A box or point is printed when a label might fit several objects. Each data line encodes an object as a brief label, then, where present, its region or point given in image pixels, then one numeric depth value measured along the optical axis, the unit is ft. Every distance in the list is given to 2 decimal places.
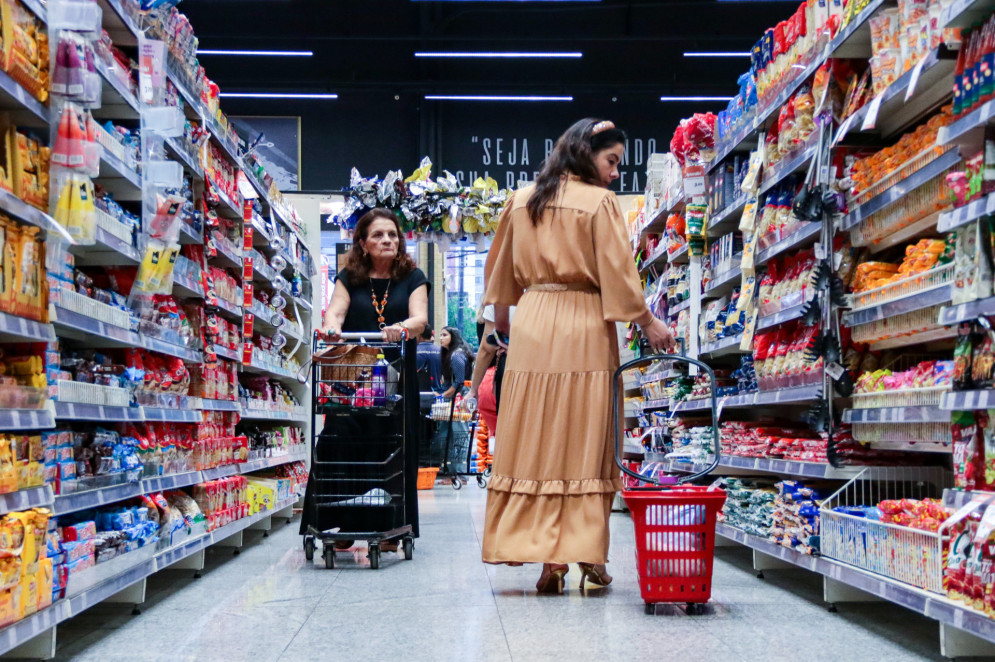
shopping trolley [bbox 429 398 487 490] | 37.82
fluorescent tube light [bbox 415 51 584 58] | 47.98
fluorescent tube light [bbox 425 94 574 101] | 50.03
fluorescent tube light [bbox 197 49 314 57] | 47.03
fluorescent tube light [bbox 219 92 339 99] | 49.47
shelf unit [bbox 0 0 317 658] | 8.19
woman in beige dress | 11.78
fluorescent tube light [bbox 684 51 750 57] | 48.44
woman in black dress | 16.14
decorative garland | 25.22
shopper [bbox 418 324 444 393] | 41.19
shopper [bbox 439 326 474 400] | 36.07
